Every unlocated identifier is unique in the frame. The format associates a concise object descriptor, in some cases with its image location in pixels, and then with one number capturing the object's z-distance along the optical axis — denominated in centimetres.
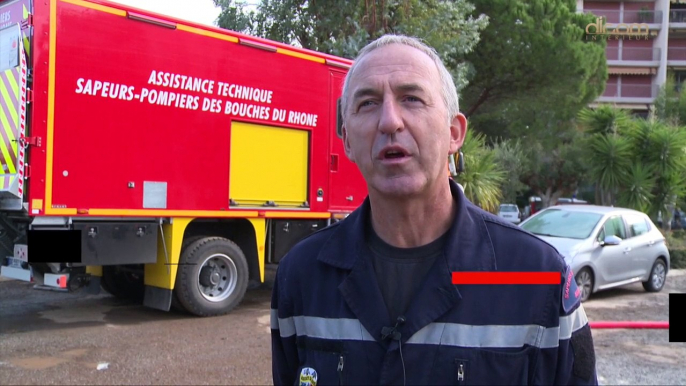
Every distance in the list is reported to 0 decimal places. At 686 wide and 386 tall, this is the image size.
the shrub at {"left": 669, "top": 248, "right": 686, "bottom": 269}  1602
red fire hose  805
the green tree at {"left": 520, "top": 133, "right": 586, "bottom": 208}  3288
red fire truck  673
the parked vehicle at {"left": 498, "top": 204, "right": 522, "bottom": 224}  3338
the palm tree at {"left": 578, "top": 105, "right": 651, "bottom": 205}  1739
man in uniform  167
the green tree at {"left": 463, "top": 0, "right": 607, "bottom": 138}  2270
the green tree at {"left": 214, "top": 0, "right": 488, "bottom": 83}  1342
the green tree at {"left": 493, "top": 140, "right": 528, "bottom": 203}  2948
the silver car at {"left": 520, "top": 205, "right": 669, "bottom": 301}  994
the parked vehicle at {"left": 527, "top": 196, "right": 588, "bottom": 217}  3984
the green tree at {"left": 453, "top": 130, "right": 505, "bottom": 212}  1500
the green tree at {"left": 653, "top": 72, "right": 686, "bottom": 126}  2864
